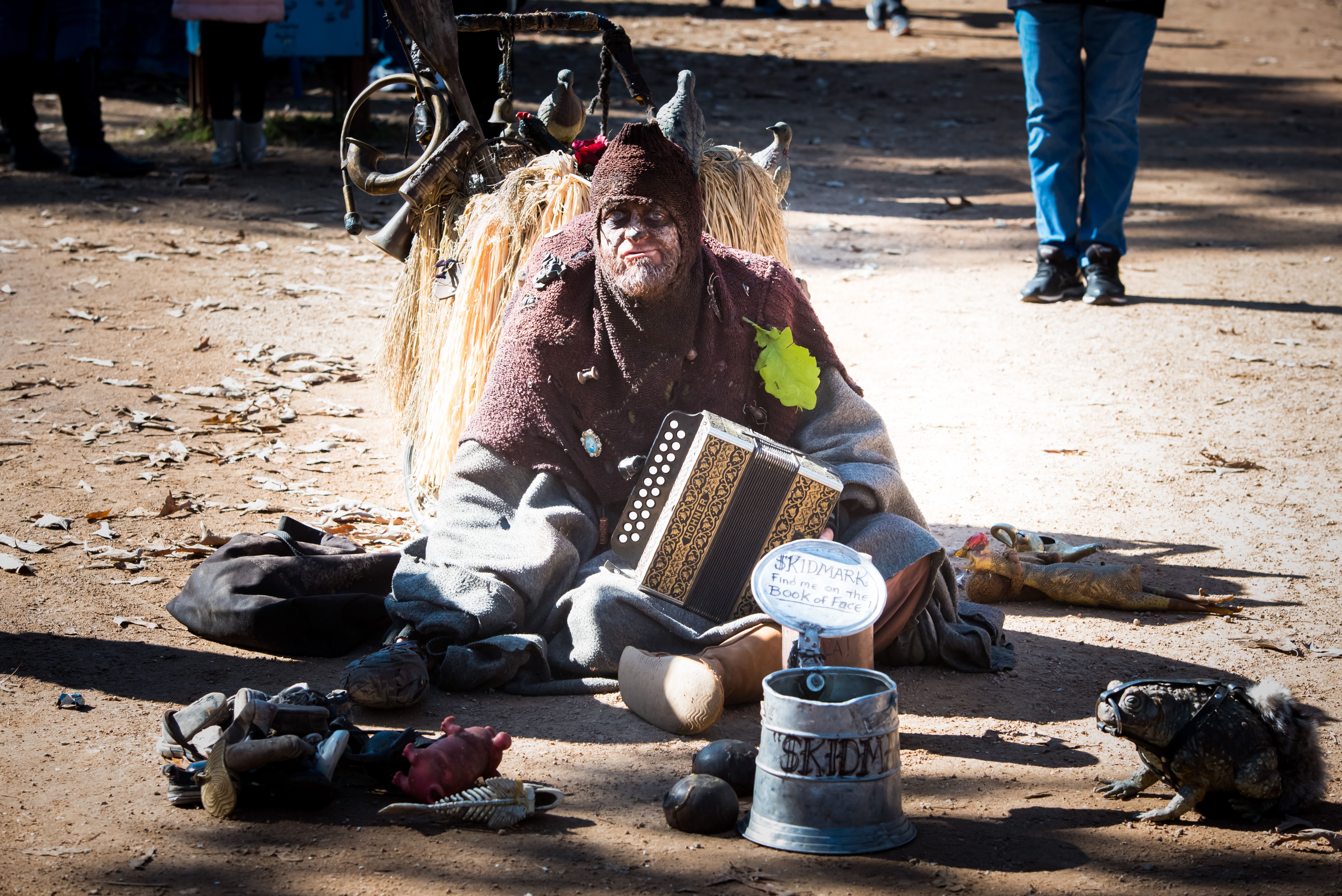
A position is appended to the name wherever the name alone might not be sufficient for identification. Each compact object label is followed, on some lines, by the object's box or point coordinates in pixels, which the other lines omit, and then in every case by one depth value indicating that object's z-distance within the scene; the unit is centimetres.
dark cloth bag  738
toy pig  559
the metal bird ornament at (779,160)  944
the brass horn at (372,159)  880
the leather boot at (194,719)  597
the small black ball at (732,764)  575
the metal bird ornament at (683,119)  773
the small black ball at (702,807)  543
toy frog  537
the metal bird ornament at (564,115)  934
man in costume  704
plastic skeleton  551
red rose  887
